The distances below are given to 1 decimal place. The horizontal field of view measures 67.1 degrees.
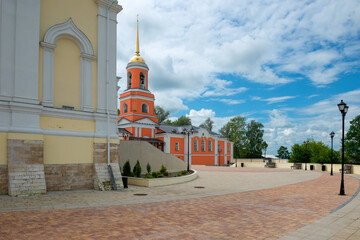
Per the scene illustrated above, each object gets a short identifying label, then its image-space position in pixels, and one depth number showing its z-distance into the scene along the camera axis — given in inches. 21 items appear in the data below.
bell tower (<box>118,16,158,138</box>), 1834.4
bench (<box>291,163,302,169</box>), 1546.5
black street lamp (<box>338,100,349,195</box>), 553.0
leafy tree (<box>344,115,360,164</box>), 2028.8
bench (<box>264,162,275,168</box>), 1655.5
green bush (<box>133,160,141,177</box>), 729.6
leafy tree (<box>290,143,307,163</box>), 1946.4
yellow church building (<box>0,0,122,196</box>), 470.9
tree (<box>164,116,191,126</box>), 3191.7
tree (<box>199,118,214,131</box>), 3309.5
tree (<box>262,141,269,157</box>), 2989.7
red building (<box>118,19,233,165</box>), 1846.6
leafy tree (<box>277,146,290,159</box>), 3430.1
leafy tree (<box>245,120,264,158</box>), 2972.4
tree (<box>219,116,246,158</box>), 2955.2
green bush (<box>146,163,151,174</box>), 793.6
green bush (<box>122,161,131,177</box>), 735.7
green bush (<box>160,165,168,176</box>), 807.3
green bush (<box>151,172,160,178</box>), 744.8
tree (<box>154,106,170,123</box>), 3147.1
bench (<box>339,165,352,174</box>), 1220.7
